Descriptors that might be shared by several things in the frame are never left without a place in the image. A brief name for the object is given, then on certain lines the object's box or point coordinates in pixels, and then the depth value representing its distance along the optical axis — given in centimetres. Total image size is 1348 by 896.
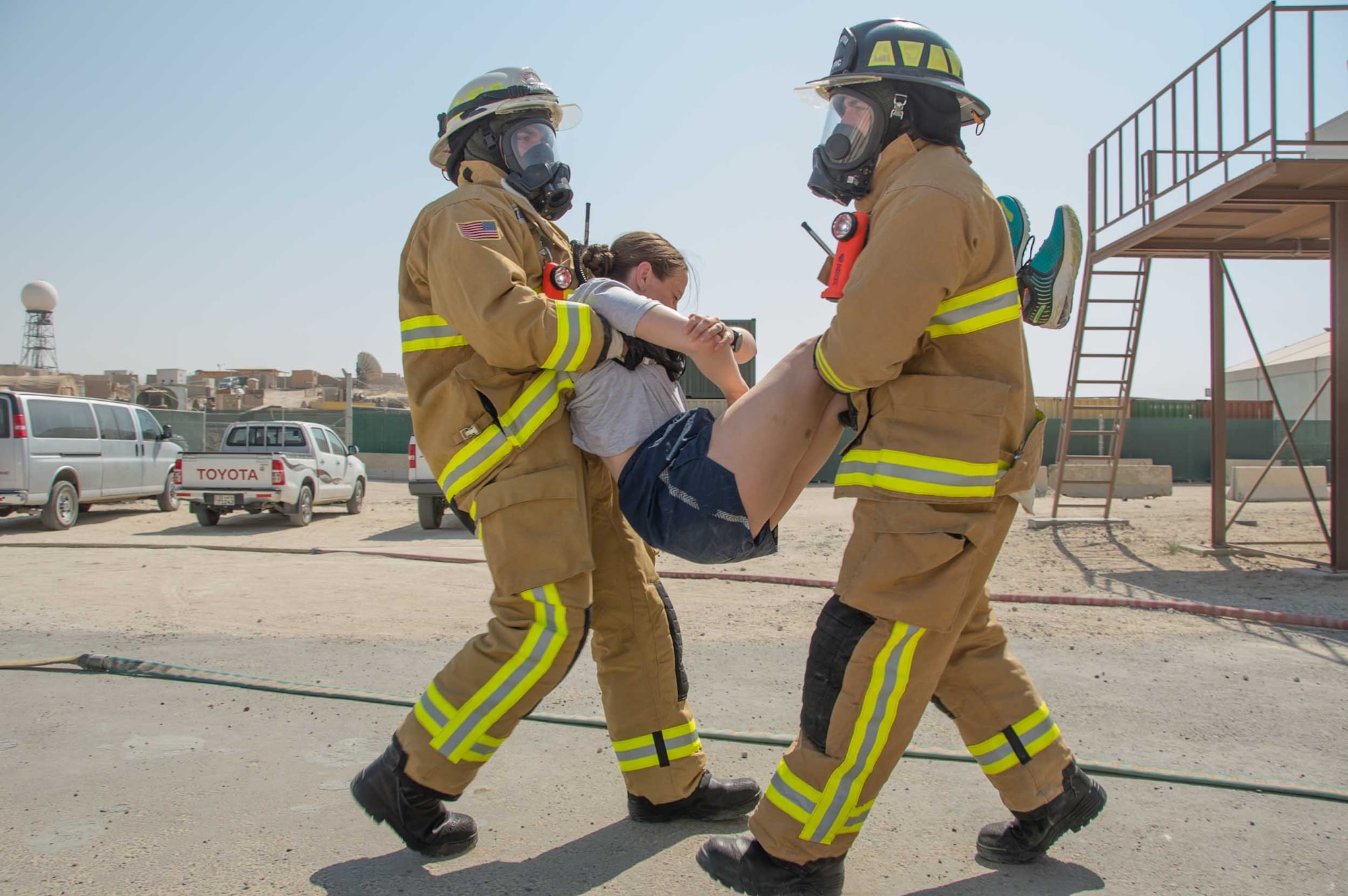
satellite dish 6419
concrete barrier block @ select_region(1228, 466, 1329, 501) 1804
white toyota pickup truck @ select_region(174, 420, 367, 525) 1319
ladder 1063
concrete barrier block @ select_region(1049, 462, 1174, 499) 1873
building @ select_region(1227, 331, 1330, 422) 3806
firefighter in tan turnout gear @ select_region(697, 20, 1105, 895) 220
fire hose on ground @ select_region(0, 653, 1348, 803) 302
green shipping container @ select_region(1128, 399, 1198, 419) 3716
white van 1220
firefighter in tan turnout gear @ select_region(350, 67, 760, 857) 255
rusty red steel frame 755
